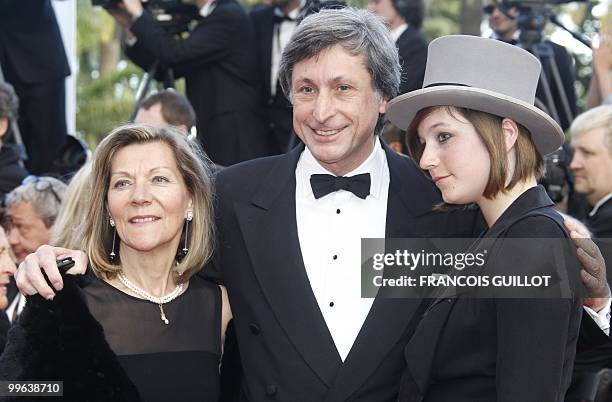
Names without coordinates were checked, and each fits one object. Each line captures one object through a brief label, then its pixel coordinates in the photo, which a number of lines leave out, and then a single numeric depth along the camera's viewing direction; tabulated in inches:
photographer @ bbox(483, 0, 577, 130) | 241.3
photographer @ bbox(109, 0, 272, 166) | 228.8
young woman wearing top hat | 109.3
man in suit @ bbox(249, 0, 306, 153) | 236.5
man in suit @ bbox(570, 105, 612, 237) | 196.2
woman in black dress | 133.3
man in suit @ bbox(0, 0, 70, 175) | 240.5
